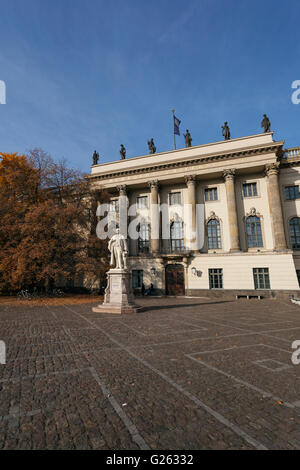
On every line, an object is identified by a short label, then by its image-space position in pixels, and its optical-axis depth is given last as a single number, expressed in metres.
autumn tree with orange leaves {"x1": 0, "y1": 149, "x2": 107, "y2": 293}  20.95
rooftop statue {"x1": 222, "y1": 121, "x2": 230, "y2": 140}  30.78
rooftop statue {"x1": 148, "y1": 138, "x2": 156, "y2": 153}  34.03
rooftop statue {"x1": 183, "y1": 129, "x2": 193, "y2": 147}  32.81
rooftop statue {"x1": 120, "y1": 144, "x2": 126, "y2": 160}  35.69
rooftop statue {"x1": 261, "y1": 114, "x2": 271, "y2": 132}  29.21
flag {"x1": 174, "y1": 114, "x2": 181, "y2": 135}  32.35
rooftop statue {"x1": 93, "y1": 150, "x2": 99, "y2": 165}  36.90
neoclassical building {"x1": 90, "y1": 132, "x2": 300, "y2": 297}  26.58
